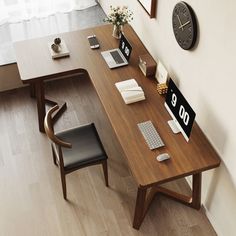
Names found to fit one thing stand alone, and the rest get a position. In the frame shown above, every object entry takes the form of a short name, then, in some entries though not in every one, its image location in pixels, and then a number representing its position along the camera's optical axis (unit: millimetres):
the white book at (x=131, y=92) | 2674
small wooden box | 2850
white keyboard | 2383
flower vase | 3214
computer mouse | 2297
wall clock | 2248
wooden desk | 2279
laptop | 3002
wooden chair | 2613
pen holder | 2713
